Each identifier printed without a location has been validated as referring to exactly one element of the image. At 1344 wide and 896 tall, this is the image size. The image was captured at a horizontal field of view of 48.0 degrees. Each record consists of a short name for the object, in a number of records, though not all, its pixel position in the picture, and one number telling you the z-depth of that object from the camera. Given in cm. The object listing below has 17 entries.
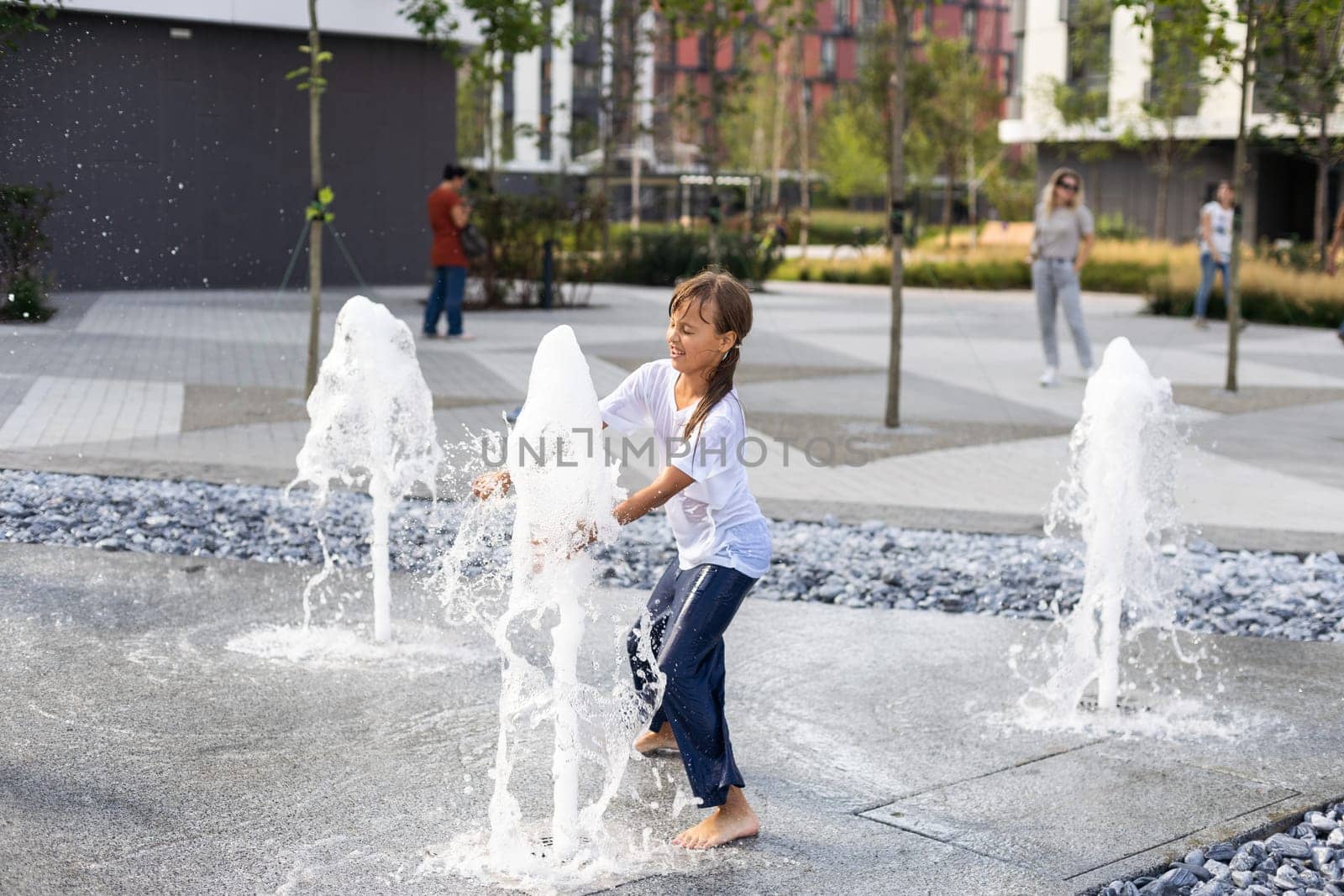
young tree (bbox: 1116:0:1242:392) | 1109
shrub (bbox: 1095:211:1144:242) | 3741
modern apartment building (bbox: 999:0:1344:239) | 3938
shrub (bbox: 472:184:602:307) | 1981
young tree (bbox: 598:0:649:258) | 2995
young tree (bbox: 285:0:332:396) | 1049
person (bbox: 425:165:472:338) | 1548
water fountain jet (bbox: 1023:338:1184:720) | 488
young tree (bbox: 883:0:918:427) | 988
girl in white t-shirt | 350
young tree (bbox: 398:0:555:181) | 1838
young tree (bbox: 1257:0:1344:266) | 1142
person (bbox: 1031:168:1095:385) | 1270
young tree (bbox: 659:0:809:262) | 1112
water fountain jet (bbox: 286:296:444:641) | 545
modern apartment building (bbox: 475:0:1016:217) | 3120
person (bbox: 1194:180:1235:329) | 1861
